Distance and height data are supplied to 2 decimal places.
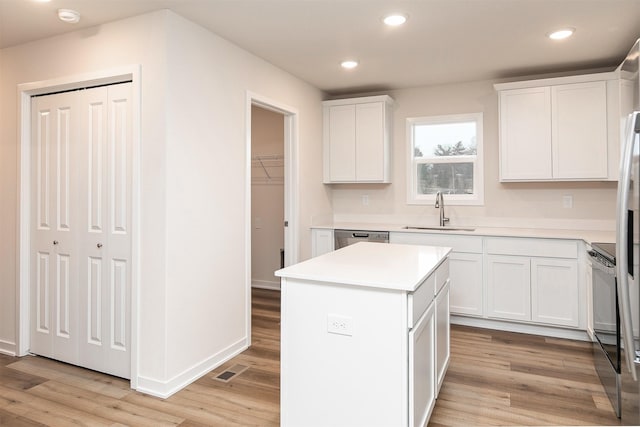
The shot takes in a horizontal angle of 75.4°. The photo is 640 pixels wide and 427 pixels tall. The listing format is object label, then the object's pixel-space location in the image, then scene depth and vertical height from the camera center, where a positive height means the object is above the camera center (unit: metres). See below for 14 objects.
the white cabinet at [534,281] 3.53 -0.59
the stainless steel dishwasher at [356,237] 4.25 -0.23
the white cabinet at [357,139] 4.55 +0.85
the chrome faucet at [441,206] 4.48 +0.10
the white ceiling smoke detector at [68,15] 2.62 +1.29
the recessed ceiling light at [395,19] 2.79 +1.34
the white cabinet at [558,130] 3.64 +0.77
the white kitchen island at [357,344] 1.77 -0.59
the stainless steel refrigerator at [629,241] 1.48 -0.10
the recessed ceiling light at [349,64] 3.77 +1.40
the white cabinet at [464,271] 3.86 -0.53
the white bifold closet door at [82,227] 2.83 -0.08
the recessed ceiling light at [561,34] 3.03 +1.35
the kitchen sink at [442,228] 4.26 -0.14
